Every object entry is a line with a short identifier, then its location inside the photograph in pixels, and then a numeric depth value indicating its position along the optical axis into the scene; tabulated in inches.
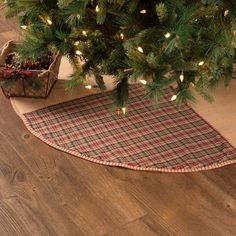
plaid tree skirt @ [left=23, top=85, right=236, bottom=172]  74.4
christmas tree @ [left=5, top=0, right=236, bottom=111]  68.6
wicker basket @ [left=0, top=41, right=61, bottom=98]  79.3
